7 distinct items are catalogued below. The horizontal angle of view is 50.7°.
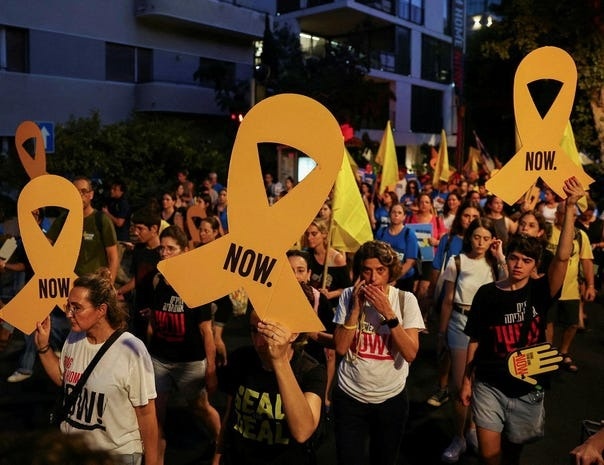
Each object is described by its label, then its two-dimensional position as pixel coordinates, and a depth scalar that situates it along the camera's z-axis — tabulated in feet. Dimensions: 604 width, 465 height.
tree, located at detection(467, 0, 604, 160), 56.29
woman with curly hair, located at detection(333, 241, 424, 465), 11.04
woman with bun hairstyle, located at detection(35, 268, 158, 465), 9.48
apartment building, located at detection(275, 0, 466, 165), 99.50
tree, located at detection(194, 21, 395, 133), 70.09
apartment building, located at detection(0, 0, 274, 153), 59.72
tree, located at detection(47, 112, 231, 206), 50.26
